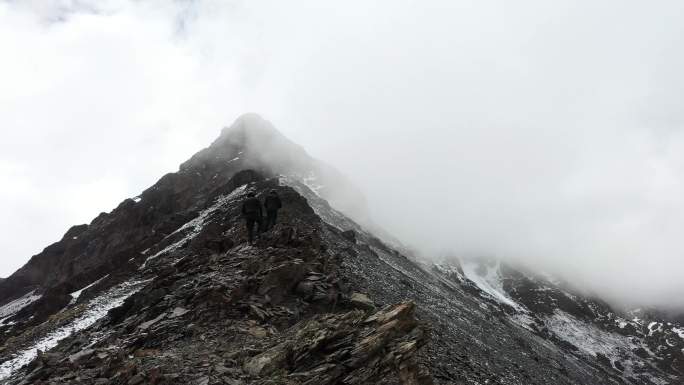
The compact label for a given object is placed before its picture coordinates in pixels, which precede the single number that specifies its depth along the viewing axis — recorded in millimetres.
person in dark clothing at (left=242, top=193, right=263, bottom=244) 28812
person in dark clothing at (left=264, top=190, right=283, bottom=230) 29734
